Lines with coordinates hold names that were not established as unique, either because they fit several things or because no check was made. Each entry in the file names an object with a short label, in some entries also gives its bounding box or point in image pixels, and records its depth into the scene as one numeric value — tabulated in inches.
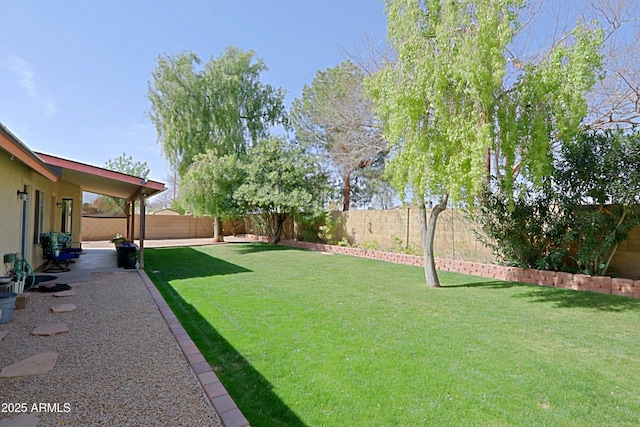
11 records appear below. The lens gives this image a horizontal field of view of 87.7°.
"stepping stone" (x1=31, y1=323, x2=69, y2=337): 178.8
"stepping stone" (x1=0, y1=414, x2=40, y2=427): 102.6
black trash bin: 397.1
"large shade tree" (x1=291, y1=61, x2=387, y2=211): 623.8
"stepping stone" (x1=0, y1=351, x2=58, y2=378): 135.6
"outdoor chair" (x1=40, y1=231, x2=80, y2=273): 369.4
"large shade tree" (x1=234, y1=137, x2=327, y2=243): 617.9
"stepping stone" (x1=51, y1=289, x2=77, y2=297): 260.2
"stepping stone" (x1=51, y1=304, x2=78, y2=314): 217.9
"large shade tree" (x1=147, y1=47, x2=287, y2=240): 812.0
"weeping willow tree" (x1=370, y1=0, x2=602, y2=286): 236.1
